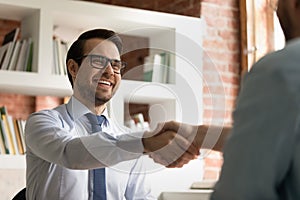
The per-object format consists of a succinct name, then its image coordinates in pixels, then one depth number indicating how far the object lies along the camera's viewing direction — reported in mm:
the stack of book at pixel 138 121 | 3670
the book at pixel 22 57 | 3502
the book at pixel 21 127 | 3500
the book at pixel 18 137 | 3479
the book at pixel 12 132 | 3473
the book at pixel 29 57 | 3521
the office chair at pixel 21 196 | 2027
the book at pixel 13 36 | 3619
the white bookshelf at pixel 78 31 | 3426
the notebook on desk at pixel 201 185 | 3552
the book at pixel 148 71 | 3238
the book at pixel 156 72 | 3448
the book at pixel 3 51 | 3527
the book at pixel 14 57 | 3496
